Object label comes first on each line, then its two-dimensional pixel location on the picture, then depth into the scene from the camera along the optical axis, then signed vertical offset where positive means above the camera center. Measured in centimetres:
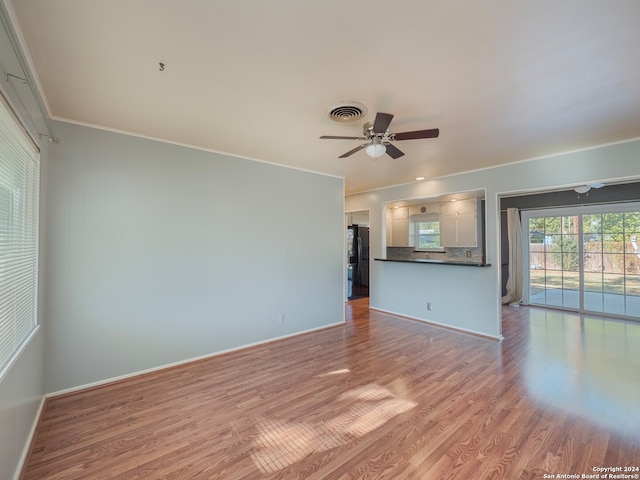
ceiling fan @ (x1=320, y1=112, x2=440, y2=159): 211 +86
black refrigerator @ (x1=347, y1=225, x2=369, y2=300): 772 -47
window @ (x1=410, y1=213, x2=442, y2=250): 636 +25
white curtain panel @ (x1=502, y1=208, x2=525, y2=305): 631 -39
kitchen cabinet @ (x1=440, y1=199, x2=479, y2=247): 575 +37
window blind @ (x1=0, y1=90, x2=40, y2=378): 142 +5
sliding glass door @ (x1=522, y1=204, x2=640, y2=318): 507 -33
